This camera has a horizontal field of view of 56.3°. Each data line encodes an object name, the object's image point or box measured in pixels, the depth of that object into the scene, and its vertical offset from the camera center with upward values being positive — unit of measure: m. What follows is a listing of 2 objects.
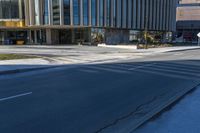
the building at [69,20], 33.58 +5.69
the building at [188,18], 69.17 +12.05
